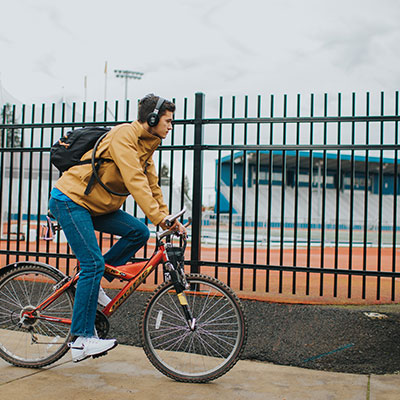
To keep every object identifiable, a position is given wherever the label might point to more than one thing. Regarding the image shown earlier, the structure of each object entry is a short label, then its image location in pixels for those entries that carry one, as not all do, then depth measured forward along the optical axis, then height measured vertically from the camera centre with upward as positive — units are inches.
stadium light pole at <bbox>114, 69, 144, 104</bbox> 2033.7 +590.2
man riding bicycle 132.0 +2.7
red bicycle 135.6 -29.5
